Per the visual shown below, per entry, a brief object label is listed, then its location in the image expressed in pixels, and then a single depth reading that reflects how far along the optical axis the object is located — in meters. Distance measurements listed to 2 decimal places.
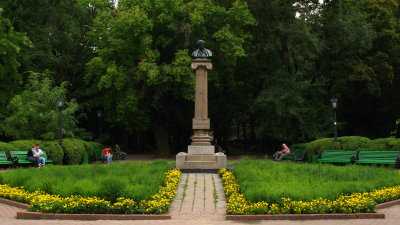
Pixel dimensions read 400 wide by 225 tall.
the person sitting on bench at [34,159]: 19.84
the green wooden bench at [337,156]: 20.55
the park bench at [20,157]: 20.19
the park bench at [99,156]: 26.11
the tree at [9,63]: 28.06
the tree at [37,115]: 25.75
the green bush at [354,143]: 22.15
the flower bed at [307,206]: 9.09
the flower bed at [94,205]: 9.23
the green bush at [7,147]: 20.61
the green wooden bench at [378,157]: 18.81
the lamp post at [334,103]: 24.30
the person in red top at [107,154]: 25.58
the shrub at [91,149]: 26.86
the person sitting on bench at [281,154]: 25.03
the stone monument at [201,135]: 18.00
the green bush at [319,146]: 22.72
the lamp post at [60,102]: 22.83
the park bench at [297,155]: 24.36
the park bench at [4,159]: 19.88
